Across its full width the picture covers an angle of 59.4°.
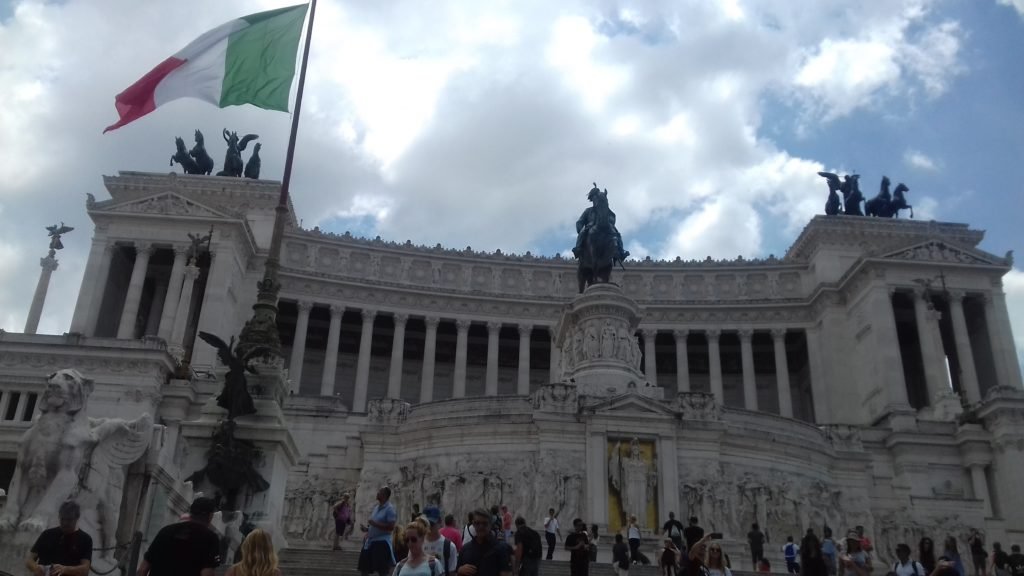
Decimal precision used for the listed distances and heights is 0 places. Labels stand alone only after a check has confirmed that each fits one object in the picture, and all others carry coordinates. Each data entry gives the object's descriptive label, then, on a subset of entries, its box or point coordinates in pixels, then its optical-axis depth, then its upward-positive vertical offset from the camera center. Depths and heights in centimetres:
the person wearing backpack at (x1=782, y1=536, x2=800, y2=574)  2294 +143
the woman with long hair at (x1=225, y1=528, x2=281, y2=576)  632 +26
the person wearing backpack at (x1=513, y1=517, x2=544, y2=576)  1263 +75
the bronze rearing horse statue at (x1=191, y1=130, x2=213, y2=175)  7025 +3223
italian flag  2211 +1248
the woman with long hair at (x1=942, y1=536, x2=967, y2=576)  1631 +124
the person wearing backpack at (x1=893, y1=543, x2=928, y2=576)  1354 +80
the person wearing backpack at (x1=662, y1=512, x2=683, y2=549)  2138 +188
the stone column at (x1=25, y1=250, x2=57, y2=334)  5360 +1731
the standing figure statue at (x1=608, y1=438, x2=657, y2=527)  2997 +418
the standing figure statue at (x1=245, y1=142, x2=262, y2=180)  7062 +3204
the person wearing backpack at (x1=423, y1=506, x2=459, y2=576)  1095 +63
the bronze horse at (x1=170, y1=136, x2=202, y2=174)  6988 +3177
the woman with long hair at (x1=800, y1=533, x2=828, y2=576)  1256 +78
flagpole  1789 +549
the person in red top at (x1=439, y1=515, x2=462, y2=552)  1329 +100
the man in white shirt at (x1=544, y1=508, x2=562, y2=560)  2302 +189
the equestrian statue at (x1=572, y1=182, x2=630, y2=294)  3909 +1510
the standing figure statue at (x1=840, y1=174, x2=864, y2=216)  7206 +3222
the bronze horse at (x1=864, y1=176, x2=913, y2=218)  7150 +3127
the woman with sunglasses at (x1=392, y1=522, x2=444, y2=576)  892 +42
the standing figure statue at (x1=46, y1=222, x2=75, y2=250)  5678 +2127
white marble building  3125 +1517
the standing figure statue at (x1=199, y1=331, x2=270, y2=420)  1591 +350
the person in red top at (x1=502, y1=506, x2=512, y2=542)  2028 +175
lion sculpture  1123 +153
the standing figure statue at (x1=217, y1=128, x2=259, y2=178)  6981 +3225
